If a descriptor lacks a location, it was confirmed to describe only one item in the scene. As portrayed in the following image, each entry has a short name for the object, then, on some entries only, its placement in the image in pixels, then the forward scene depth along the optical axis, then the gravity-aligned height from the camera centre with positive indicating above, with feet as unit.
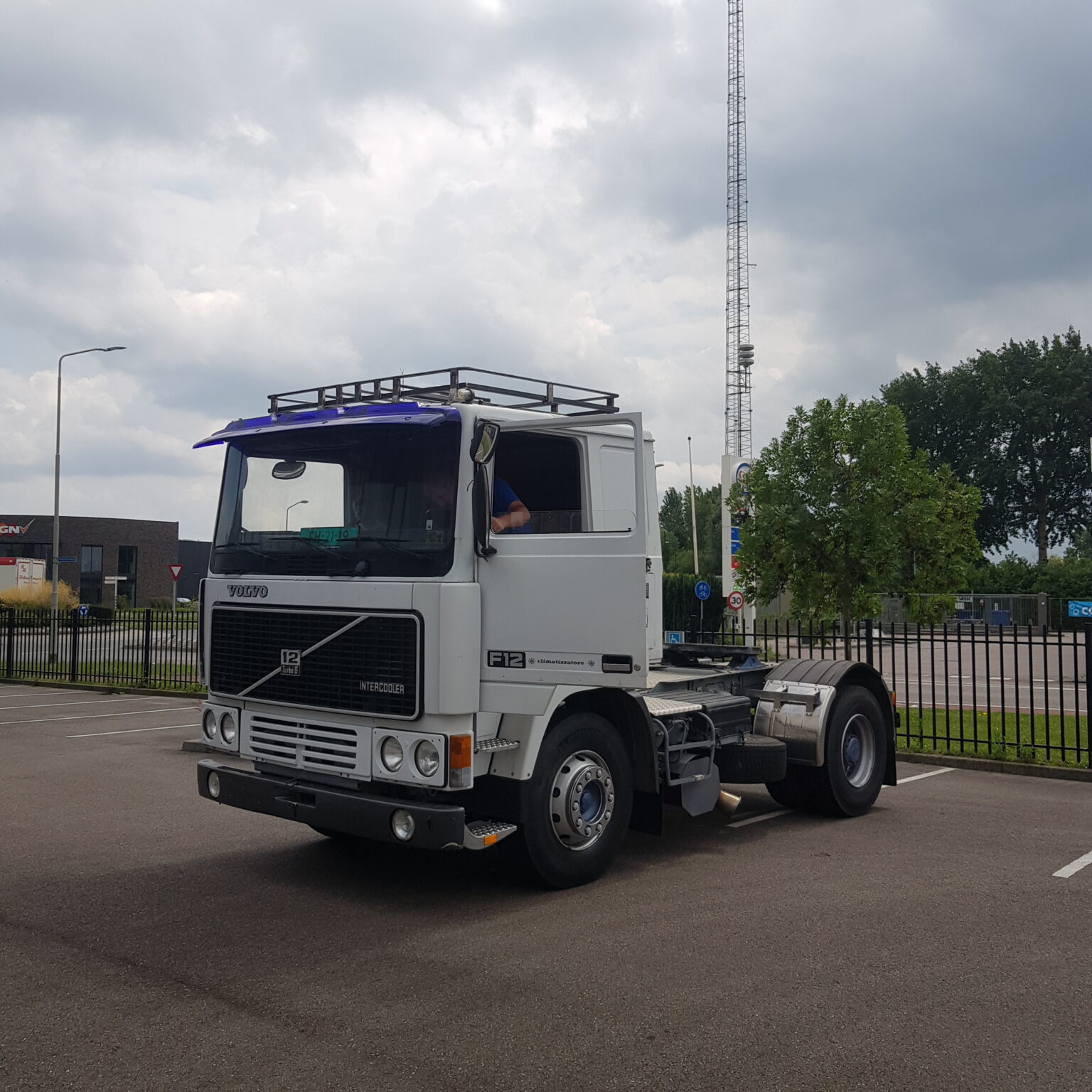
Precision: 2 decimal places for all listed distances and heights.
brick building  240.12 +13.27
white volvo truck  19.57 -0.34
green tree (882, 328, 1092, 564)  235.20 +38.77
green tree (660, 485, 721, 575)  250.98 +18.63
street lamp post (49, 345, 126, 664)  90.63 +12.28
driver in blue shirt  20.54 +1.80
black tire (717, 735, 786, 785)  26.08 -3.73
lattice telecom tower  161.68 +45.50
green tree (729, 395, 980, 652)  57.98 +4.74
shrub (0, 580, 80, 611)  163.98 +1.79
